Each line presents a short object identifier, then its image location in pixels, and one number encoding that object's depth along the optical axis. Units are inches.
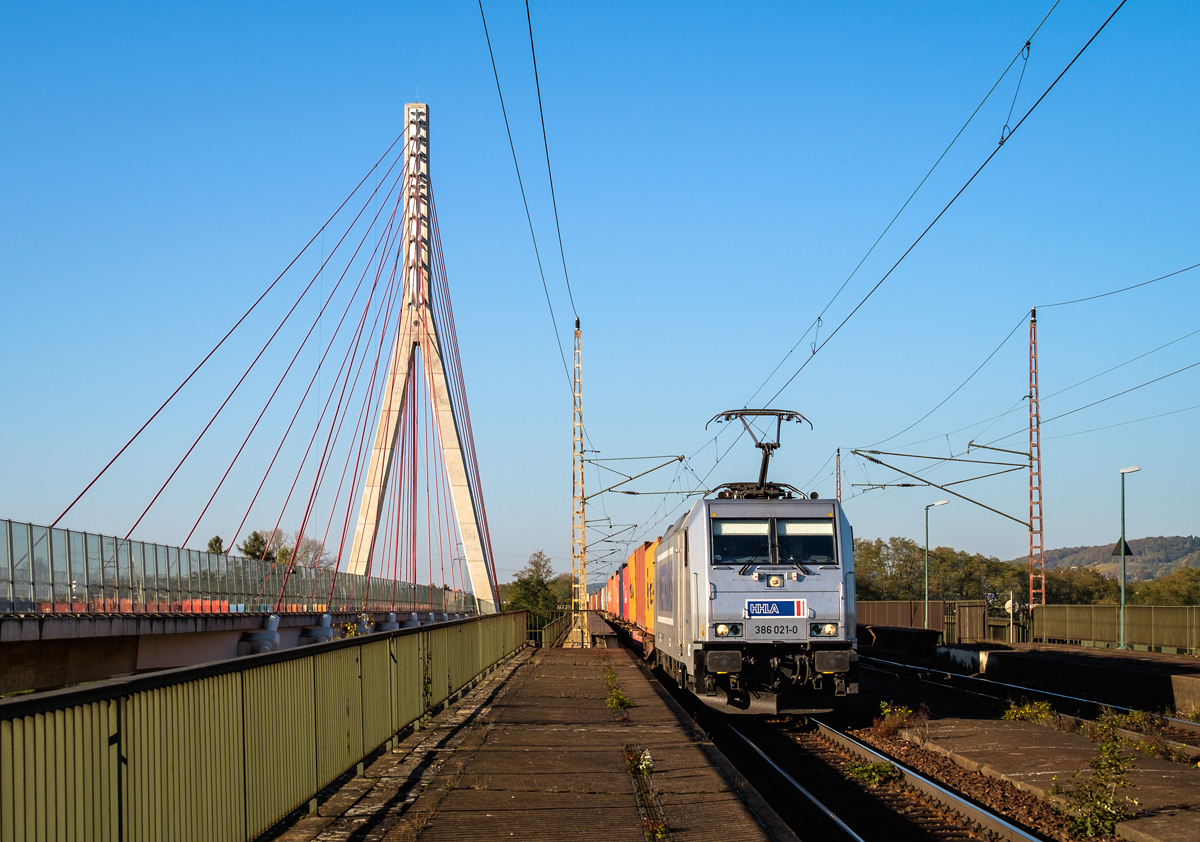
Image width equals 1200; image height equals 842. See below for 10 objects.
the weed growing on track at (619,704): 585.9
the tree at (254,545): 3198.8
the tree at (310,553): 4147.4
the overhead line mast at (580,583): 1504.7
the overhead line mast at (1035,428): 1529.3
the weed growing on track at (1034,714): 598.8
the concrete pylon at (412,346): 1492.4
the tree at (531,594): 4040.4
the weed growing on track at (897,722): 567.8
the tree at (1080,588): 4227.4
